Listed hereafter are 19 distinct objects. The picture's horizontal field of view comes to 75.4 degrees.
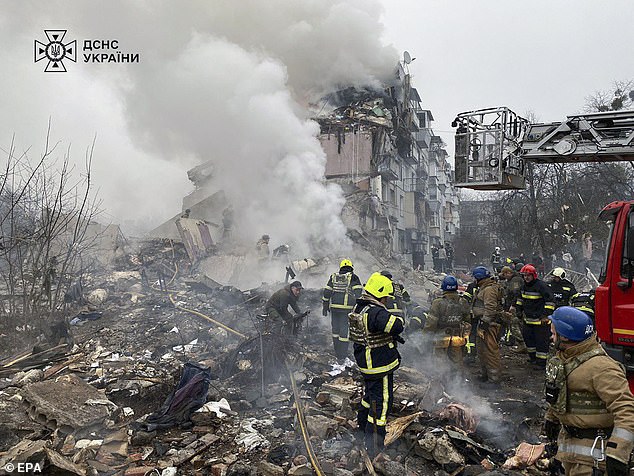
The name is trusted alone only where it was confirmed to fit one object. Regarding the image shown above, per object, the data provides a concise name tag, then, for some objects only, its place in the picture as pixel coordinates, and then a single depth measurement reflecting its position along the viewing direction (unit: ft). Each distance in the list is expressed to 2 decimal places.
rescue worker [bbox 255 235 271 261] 46.24
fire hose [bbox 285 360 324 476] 11.63
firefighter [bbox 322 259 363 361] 22.03
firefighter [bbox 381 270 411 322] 19.29
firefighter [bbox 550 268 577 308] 22.08
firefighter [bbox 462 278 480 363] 20.37
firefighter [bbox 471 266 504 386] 19.21
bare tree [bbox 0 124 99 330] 23.61
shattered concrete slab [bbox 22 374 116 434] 13.64
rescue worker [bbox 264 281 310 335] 23.20
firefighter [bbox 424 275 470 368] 18.58
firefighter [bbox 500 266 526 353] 25.08
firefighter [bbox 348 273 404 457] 12.50
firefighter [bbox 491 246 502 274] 54.77
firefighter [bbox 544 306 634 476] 7.29
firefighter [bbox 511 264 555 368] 21.17
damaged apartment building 70.44
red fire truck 12.59
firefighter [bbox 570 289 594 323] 18.17
